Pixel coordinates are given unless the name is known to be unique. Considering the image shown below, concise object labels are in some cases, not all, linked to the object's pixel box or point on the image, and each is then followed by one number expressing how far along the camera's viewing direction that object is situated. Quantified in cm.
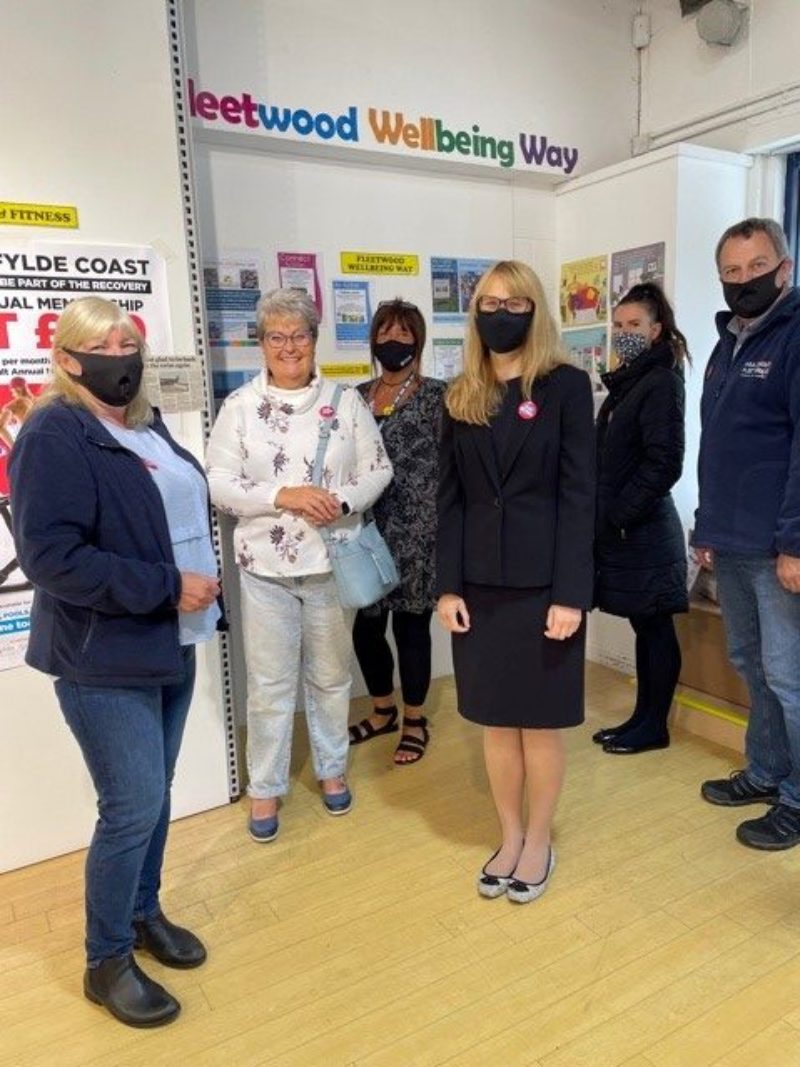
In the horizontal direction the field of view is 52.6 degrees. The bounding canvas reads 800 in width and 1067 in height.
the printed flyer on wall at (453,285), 352
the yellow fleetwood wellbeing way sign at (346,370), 331
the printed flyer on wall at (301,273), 314
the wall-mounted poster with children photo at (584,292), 360
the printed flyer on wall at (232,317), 302
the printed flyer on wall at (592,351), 362
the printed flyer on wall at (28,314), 222
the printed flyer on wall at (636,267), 333
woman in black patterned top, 273
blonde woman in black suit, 193
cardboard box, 300
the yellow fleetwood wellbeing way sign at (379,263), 329
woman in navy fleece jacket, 151
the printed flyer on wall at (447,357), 359
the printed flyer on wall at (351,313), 329
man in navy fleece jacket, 214
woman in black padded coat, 265
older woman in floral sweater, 231
